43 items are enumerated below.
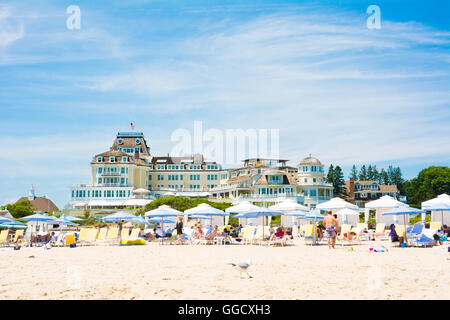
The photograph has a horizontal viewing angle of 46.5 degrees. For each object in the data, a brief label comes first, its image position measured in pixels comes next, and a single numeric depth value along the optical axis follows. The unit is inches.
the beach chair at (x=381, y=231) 1028.9
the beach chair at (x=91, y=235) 955.3
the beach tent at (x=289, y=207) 1253.1
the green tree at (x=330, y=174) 3654.0
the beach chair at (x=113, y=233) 1003.1
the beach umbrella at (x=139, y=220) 1229.8
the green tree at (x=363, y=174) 4733.5
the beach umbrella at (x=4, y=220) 1210.4
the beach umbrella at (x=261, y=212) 1035.9
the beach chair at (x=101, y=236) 1209.8
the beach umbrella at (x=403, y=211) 878.4
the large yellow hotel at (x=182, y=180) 2987.2
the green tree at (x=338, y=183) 3617.1
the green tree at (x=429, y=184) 3946.9
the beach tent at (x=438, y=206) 962.7
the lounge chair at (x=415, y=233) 828.6
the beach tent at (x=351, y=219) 1506.6
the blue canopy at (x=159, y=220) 1197.2
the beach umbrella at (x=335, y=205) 1083.3
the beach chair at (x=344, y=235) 887.7
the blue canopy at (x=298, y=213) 1214.0
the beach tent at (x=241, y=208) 1182.0
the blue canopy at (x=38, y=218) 1144.8
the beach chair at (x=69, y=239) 949.8
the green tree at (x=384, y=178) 4751.2
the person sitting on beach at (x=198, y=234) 1042.9
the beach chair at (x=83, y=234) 959.3
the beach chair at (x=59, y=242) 995.9
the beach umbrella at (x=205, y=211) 1058.1
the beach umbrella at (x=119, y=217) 1109.5
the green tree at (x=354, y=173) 4672.7
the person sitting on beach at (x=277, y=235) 879.1
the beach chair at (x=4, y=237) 981.8
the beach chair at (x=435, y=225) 989.3
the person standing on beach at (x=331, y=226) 788.6
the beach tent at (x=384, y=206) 1021.8
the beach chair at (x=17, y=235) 1026.7
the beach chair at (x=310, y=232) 896.2
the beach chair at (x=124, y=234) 1003.9
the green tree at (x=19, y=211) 2546.8
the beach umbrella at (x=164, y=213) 1105.0
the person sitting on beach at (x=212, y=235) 987.9
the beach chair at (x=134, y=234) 997.7
